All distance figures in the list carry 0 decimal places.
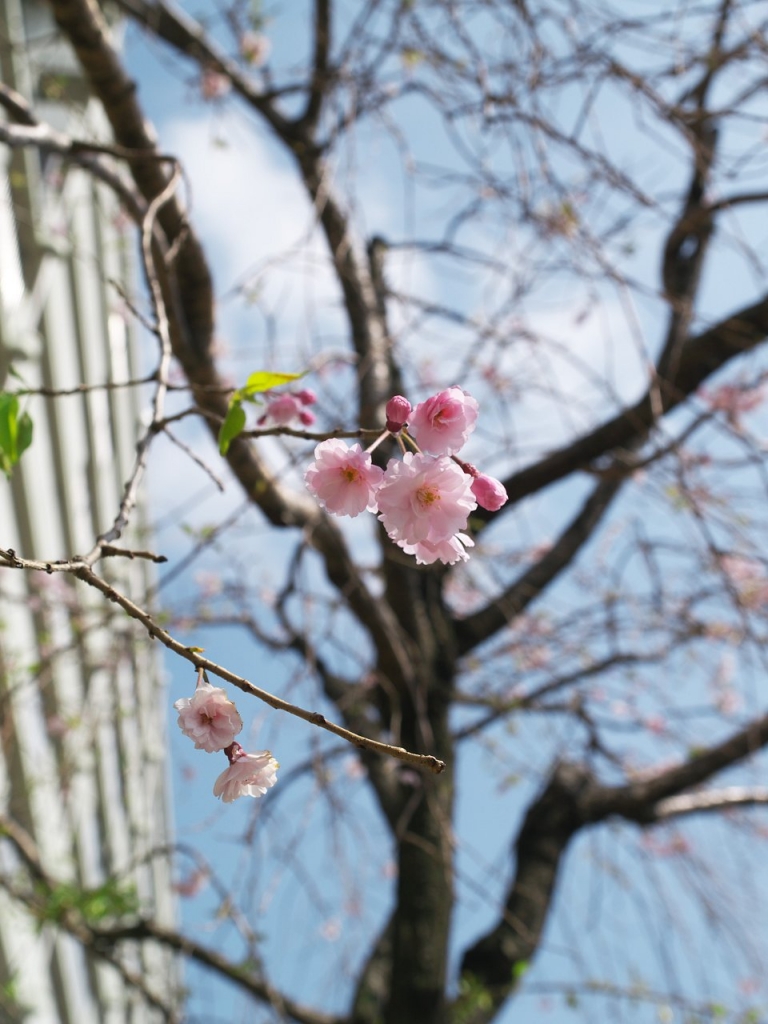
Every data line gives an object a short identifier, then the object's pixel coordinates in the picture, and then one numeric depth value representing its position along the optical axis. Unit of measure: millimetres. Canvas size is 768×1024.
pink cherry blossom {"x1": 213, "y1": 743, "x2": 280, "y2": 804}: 735
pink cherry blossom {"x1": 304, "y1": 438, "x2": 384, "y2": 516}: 749
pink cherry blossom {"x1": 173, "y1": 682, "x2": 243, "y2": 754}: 725
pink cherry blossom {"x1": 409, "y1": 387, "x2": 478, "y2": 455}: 739
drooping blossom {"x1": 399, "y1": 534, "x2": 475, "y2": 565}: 749
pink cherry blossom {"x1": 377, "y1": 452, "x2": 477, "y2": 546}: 727
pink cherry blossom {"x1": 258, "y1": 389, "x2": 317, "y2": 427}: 896
